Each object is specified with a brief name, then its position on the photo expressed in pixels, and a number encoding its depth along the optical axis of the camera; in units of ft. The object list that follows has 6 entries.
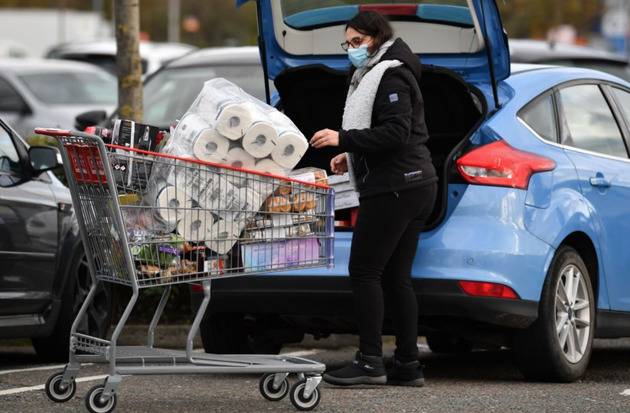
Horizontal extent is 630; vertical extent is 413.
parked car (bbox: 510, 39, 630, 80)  101.32
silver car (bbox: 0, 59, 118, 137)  118.93
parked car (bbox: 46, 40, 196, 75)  184.93
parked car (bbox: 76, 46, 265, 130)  83.25
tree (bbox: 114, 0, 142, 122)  69.56
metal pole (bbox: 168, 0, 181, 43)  532.15
